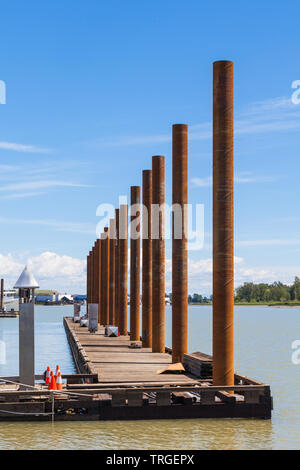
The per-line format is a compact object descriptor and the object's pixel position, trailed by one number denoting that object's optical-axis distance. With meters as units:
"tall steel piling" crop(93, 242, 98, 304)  87.94
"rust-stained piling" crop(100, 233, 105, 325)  72.50
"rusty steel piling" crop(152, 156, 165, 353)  37.41
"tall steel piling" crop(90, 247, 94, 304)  95.81
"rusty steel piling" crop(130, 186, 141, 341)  46.12
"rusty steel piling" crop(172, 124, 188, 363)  31.80
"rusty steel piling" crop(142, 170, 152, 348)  39.81
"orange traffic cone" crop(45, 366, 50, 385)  24.97
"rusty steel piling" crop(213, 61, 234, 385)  24.48
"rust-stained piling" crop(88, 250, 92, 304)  102.62
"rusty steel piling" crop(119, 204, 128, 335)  53.38
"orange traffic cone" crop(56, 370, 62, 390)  23.56
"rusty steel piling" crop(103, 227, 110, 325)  69.25
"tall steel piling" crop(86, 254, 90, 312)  111.66
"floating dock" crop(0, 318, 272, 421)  22.44
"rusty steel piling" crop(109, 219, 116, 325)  62.36
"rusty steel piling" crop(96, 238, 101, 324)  77.00
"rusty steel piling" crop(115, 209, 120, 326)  56.31
